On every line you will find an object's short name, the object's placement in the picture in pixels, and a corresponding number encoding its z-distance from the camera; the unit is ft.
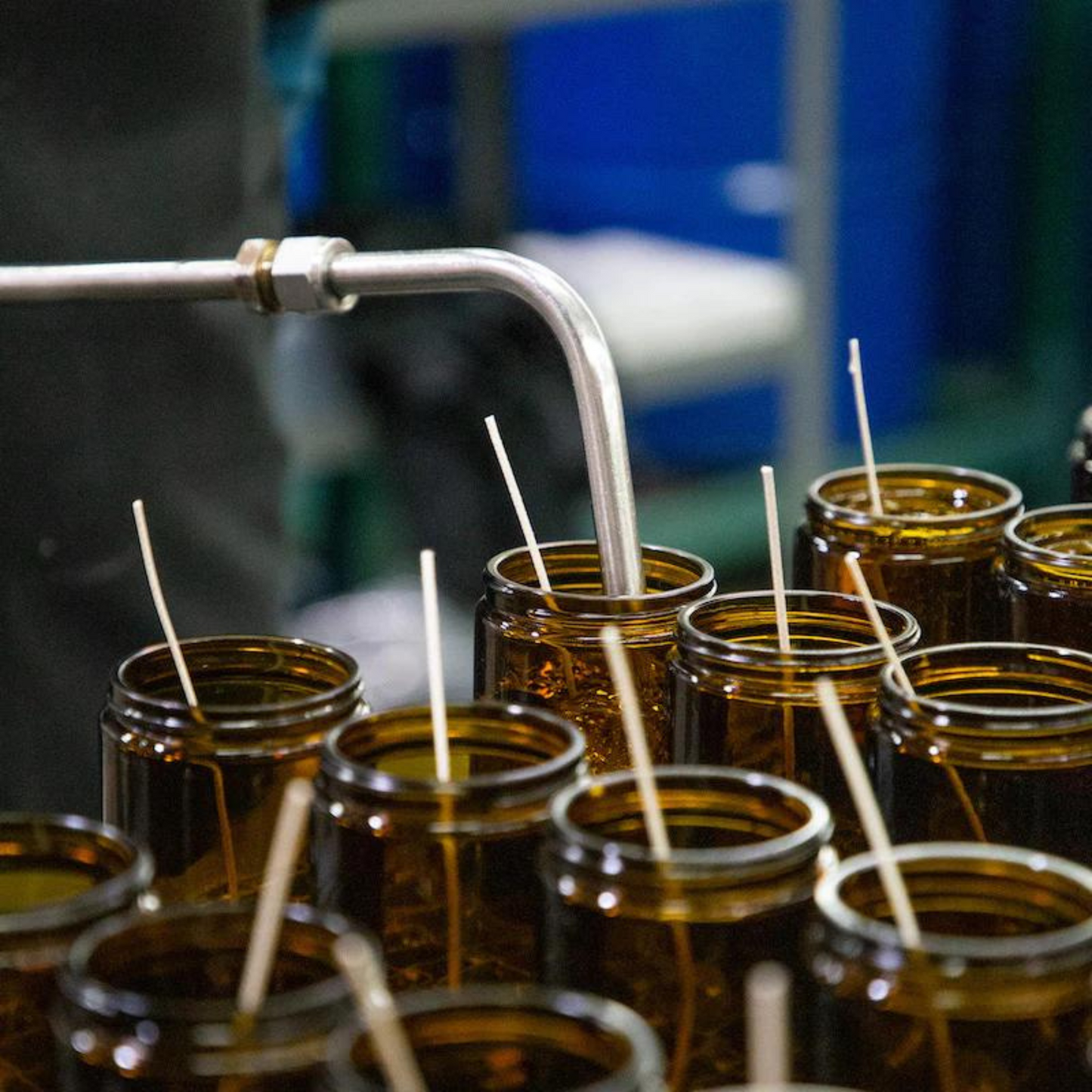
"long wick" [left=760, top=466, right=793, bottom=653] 3.38
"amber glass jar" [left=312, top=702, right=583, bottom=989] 3.11
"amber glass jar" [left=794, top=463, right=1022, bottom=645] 3.72
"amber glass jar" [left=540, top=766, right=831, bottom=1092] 2.99
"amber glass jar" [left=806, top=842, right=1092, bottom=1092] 2.85
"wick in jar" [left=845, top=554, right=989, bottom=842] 3.23
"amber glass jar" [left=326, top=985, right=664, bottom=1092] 2.80
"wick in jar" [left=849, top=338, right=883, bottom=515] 3.75
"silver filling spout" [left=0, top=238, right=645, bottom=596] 3.62
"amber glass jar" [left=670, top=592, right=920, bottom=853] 3.34
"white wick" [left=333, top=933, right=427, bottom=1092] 2.69
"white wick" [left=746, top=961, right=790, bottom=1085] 2.64
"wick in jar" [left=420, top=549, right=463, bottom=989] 3.13
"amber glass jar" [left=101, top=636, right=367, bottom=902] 3.27
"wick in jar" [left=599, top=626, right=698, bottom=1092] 2.97
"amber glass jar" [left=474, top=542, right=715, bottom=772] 3.47
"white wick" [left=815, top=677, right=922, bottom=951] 2.88
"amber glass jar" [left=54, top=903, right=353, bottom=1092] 2.79
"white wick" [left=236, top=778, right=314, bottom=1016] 2.79
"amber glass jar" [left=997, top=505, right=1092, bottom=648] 3.57
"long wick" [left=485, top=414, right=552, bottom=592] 3.53
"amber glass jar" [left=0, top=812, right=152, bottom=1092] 2.95
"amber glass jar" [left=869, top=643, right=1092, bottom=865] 3.20
